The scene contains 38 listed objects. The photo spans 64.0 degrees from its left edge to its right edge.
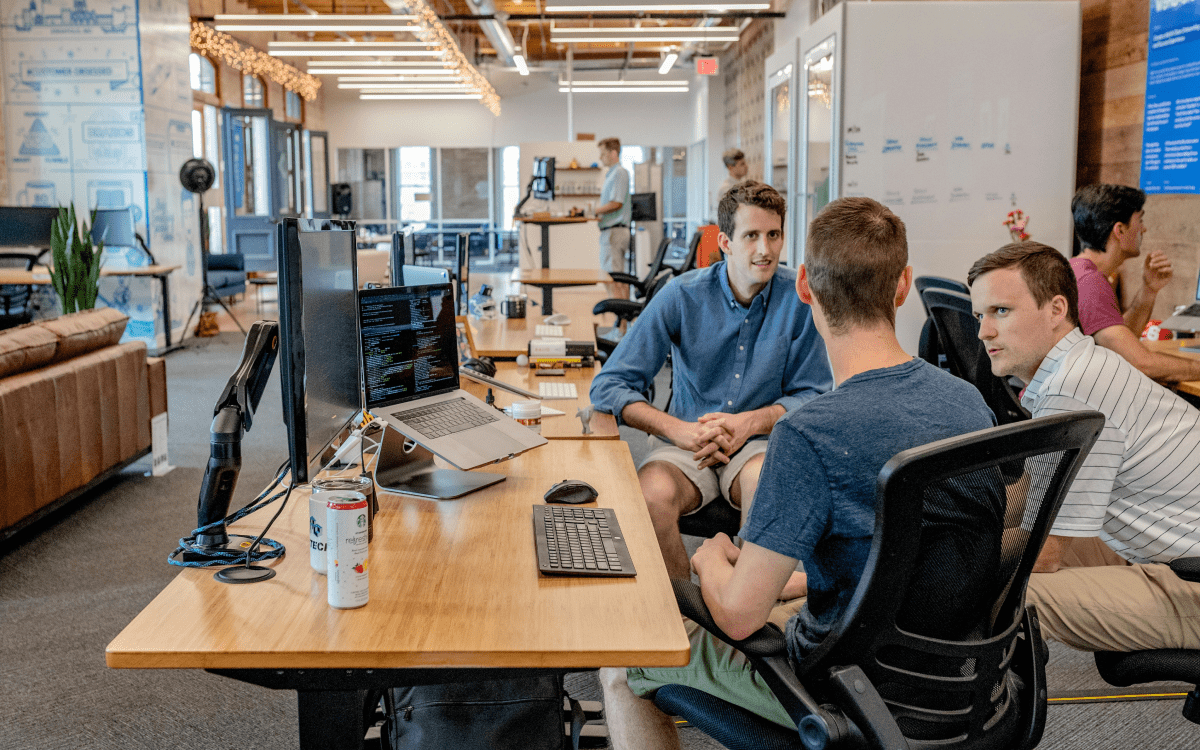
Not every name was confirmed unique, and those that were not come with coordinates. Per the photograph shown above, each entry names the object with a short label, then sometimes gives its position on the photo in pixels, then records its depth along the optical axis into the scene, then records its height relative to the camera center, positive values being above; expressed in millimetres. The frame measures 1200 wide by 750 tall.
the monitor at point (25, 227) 7504 +247
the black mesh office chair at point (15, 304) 7172 -342
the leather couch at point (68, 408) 3428 -599
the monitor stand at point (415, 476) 1906 -451
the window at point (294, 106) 15633 +2485
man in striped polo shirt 1738 -475
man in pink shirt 3076 -65
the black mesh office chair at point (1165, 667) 1630 -723
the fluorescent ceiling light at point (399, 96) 14945 +2583
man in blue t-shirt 1271 -286
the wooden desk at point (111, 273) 6714 -130
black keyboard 1485 -470
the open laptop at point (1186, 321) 3453 -241
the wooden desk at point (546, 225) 7770 +254
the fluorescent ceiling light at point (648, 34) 8781 +2161
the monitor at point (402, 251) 3268 +21
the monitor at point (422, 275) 3094 -58
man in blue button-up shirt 2504 -271
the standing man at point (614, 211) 9312 +436
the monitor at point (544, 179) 7793 +633
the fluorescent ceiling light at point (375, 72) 11852 +2310
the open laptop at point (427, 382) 1921 -263
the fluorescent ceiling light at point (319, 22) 8781 +2171
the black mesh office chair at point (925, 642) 1158 -514
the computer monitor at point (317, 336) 1501 -136
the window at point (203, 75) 12320 +2380
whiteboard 4836 +691
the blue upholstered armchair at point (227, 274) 10102 -174
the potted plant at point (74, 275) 5660 -97
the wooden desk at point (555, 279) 6020 -146
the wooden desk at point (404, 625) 1206 -488
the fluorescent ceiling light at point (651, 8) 7695 +2035
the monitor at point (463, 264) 3954 -30
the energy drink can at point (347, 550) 1301 -399
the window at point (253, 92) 13961 +2419
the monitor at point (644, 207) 11984 +623
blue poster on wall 3834 +632
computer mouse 1836 -453
